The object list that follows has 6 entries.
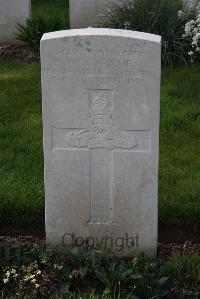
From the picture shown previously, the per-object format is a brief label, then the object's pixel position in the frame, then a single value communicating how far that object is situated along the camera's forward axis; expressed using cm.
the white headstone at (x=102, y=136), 411
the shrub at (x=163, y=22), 868
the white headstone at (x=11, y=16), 1029
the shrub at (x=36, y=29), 961
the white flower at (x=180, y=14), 885
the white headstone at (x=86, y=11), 1041
